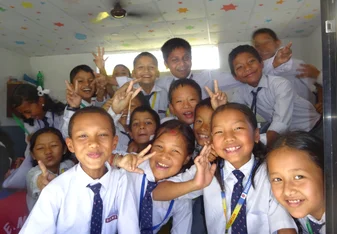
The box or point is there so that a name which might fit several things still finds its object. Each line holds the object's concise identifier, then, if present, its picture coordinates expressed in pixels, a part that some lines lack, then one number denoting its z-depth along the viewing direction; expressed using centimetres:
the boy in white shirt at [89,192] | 98
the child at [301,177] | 85
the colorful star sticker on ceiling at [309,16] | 142
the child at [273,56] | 165
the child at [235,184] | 102
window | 179
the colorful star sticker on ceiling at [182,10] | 171
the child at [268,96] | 154
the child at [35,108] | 179
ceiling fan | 165
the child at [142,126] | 147
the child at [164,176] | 117
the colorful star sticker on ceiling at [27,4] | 166
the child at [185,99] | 146
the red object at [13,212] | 132
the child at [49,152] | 149
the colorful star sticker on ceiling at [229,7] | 167
